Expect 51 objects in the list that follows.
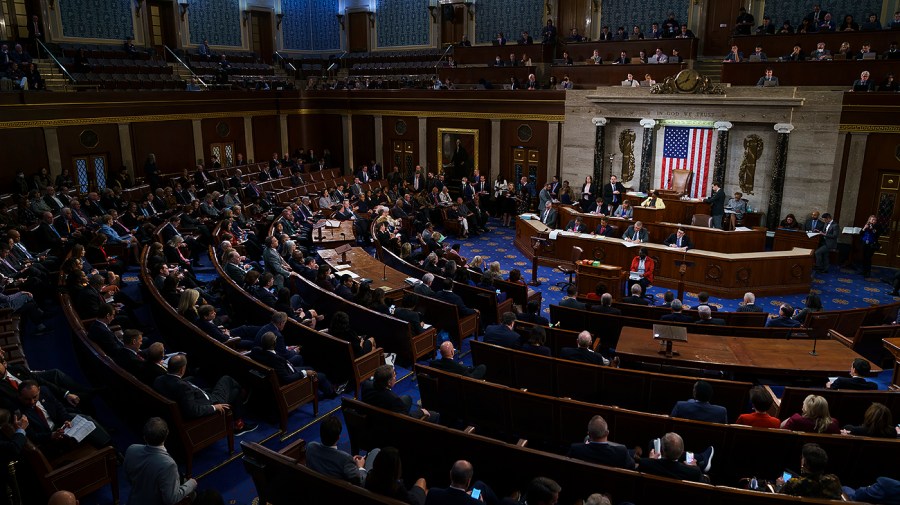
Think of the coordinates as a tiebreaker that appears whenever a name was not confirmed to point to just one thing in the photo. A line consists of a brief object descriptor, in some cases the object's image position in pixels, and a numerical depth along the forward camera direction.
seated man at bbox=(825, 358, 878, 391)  6.39
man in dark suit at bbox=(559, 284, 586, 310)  9.20
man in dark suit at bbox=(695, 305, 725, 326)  8.47
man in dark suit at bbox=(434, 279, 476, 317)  9.34
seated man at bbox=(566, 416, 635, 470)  4.86
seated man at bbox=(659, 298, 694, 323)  8.59
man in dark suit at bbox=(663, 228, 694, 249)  12.93
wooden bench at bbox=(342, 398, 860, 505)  4.42
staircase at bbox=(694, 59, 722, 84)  17.84
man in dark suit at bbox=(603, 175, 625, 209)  17.19
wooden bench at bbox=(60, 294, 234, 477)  5.74
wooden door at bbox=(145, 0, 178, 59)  22.78
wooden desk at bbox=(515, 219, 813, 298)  12.27
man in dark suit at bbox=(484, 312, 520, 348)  7.62
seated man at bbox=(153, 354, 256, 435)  5.86
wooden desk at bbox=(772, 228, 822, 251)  14.13
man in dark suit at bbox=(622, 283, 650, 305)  9.75
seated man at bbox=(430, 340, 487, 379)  6.64
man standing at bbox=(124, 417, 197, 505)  4.54
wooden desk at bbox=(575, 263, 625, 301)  11.61
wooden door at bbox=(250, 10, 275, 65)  26.33
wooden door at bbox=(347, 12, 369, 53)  27.48
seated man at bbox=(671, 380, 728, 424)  5.61
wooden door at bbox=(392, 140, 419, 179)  22.61
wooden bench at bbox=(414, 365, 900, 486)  5.18
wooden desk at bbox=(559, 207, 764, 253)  13.21
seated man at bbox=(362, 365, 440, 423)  5.87
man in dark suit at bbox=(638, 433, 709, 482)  4.59
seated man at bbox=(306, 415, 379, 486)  4.74
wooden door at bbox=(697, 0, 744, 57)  18.94
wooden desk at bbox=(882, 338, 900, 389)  7.70
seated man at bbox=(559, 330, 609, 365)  7.14
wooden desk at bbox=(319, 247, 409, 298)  10.02
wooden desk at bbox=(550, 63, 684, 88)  17.61
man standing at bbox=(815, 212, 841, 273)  13.92
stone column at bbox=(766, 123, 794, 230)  15.27
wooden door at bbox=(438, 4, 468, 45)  24.67
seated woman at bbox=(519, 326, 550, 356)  7.20
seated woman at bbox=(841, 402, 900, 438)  5.25
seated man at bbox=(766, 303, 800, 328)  8.51
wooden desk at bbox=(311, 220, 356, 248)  13.56
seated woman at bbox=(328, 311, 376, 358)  7.55
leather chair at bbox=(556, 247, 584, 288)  12.69
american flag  16.69
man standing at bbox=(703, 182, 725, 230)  14.91
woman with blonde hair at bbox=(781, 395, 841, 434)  5.37
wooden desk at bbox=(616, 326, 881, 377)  6.93
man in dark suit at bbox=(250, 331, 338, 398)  6.71
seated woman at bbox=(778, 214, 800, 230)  14.96
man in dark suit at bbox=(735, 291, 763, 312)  9.11
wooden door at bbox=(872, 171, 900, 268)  14.32
